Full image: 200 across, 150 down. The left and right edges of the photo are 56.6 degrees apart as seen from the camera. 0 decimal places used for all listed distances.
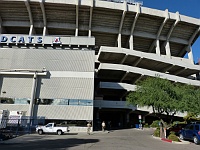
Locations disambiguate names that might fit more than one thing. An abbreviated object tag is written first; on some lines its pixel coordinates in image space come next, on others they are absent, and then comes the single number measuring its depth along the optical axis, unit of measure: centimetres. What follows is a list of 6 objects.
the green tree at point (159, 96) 1735
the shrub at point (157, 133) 2001
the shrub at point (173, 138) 1619
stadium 2697
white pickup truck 2164
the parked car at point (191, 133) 1554
